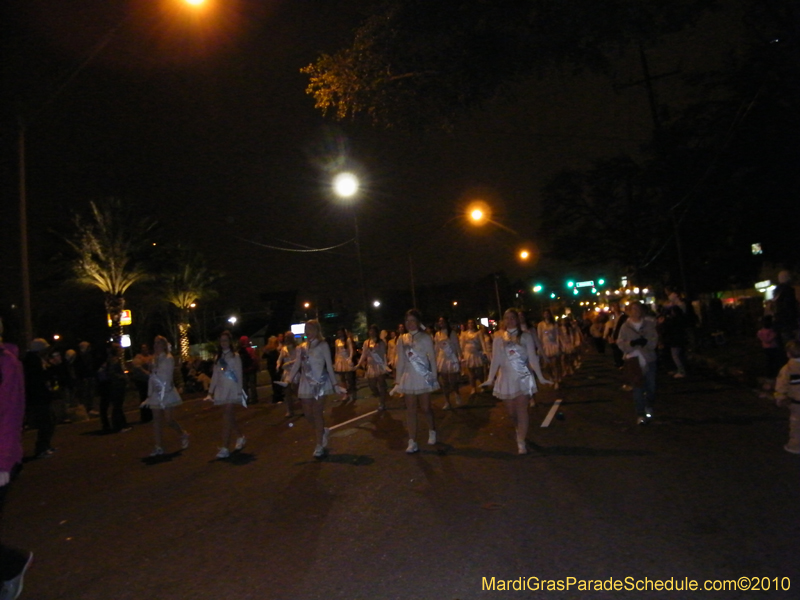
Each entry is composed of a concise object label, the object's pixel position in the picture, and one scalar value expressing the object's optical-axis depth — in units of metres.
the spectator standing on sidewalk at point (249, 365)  17.02
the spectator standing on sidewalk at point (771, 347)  13.29
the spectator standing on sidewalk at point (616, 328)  15.98
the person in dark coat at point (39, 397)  11.38
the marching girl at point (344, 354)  16.62
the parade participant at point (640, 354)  10.21
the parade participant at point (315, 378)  9.45
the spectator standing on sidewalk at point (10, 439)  4.31
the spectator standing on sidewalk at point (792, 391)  7.70
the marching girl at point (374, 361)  15.08
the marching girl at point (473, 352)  16.14
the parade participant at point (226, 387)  9.98
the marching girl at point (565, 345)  17.64
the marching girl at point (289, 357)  14.05
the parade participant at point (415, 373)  9.38
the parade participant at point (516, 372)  8.97
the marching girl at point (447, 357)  14.10
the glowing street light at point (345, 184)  22.72
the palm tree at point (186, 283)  46.97
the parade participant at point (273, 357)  17.67
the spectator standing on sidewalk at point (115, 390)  14.09
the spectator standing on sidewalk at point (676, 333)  16.66
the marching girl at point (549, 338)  16.72
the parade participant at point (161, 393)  10.41
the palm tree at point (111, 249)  33.53
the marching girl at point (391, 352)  17.28
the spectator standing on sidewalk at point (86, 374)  17.67
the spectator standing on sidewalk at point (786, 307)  12.29
